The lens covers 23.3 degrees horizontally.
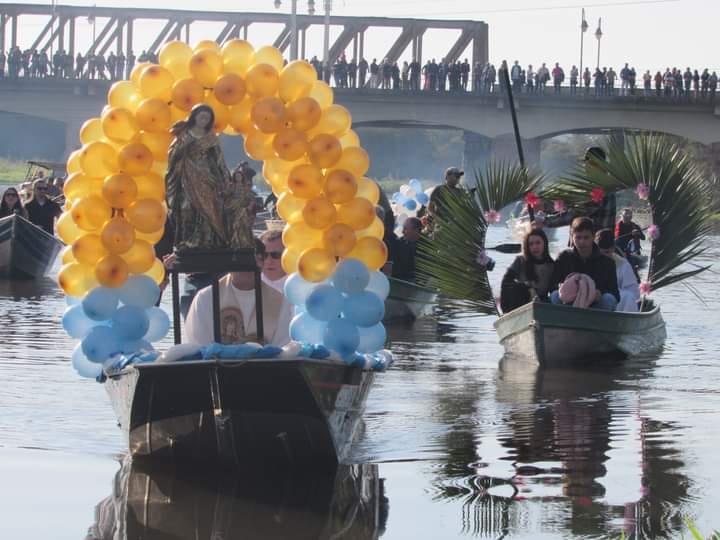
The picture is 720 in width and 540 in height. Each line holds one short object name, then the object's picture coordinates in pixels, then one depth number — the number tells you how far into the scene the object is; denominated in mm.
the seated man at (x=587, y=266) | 17094
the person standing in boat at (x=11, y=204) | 28797
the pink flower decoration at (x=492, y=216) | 18906
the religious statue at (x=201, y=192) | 10766
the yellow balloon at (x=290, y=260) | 11430
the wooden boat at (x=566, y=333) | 17281
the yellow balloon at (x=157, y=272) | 11922
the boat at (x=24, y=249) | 28312
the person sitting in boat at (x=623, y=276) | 18219
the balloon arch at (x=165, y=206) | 10953
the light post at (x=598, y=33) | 94125
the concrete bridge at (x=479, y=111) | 78812
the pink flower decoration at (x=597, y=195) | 18625
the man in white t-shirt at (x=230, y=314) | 11070
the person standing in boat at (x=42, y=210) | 29453
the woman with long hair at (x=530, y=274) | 17516
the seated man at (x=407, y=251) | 22844
